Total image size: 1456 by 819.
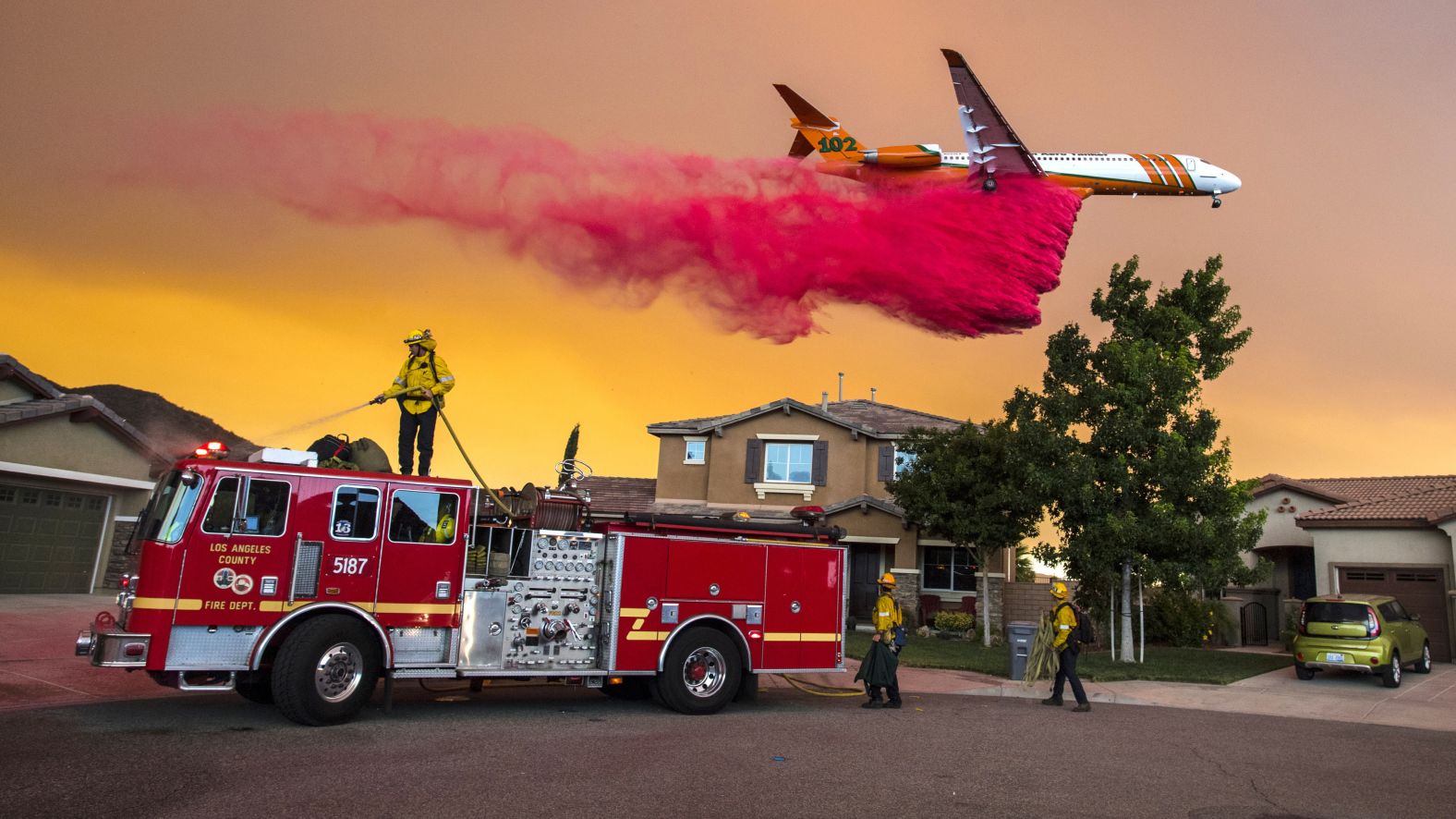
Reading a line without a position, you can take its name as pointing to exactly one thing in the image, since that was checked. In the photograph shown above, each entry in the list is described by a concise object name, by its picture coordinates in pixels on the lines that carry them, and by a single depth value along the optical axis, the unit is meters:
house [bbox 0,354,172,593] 21.73
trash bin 17.06
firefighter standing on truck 12.19
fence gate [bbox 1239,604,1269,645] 29.06
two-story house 30.11
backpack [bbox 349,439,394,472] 11.25
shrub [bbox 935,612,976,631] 27.94
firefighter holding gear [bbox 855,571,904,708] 13.23
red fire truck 9.48
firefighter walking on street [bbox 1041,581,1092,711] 13.70
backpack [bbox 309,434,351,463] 11.13
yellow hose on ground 14.76
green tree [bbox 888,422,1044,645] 25.58
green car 17.50
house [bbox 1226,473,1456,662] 23.27
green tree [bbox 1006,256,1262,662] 21.75
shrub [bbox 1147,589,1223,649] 27.38
